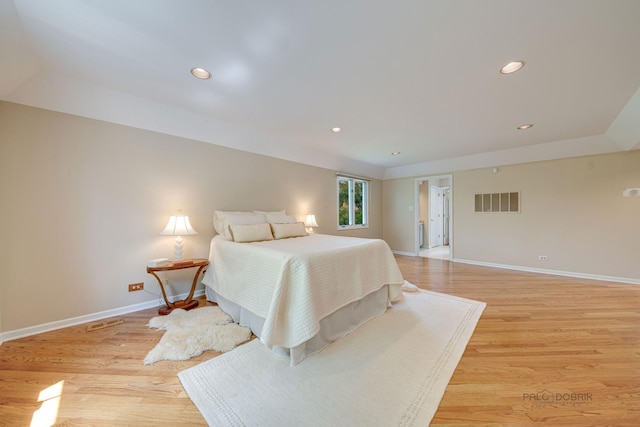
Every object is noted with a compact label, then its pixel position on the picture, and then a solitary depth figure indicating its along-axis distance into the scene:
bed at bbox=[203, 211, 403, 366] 1.67
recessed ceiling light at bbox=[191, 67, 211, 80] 1.99
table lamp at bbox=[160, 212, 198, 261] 2.61
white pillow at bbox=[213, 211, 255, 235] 3.04
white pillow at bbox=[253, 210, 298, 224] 3.44
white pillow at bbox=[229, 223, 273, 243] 2.74
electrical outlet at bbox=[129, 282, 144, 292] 2.57
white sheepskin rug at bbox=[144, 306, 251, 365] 1.76
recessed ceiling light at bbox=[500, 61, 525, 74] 1.88
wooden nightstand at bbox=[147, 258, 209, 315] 2.43
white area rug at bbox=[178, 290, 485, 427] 1.22
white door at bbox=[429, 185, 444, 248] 6.76
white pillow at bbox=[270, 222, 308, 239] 3.19
